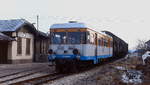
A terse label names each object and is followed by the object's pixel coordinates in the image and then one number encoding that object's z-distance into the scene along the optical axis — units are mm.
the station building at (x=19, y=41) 27297
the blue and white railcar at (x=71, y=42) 16828
